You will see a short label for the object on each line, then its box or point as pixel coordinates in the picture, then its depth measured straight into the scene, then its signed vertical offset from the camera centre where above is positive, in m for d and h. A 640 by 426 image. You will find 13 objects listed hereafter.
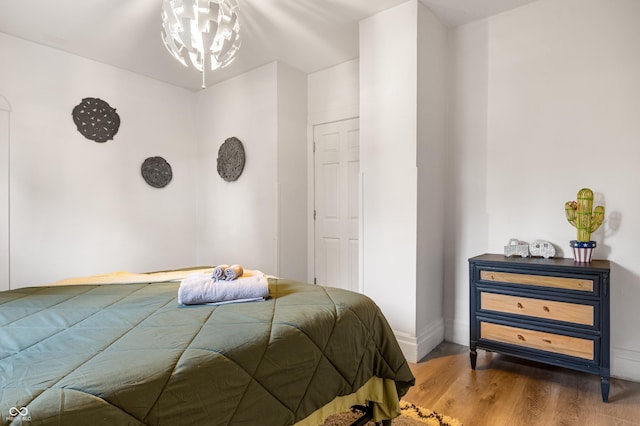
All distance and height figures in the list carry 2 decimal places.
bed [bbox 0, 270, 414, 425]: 0.81 -0.41
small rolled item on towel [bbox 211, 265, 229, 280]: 1.60 -0.30
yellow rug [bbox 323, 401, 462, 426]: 1.80 -1.10
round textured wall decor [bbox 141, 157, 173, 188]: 4.06 +0.44
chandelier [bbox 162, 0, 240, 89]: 1.76 +0.94
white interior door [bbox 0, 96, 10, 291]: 3.07 +0.12
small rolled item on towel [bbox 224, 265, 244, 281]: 1.61 -0.30
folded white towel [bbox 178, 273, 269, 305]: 1.46 -0.34
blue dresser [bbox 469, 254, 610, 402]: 2.07 -0.65
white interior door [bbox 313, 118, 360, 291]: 3.68 +0.06
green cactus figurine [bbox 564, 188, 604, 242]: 2.28 -0.06
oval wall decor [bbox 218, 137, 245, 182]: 4.06 +0.58
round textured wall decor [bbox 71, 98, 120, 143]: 3.56 +0.93
